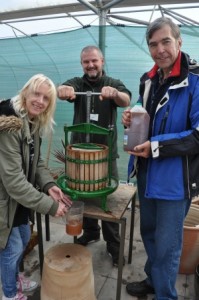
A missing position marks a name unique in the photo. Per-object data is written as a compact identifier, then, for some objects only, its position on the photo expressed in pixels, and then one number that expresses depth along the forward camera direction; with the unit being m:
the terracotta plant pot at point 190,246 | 2.42
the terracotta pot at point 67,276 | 1.86
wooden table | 1.95
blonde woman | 1.77
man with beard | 2.48
